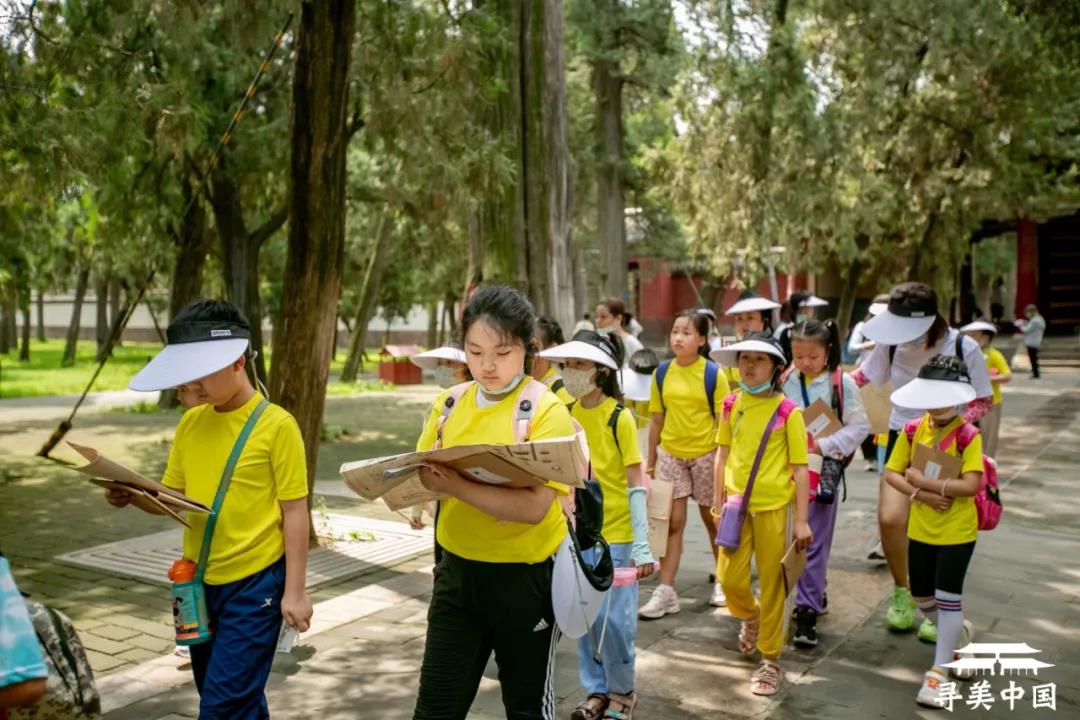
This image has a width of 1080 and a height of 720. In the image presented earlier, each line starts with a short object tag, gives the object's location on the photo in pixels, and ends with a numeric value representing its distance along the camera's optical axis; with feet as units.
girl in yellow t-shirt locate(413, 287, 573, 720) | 10.54
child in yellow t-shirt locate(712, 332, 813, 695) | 16.17
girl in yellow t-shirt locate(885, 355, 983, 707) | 15.52
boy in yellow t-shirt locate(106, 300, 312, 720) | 10.85
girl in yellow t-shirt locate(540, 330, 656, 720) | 14.65
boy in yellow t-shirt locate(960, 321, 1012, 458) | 23.59
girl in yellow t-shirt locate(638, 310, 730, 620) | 20.59
